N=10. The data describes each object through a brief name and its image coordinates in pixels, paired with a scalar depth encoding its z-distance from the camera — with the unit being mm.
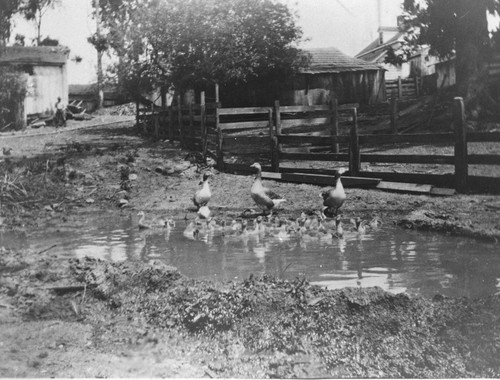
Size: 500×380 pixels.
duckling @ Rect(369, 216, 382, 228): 9258
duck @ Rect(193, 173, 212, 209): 11258
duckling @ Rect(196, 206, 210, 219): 10401
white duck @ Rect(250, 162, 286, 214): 10625
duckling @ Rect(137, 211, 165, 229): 10000
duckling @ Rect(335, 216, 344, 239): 8664
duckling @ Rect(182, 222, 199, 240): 9320
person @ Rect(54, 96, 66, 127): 32844
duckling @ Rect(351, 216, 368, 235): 8875
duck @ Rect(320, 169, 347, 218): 10094
